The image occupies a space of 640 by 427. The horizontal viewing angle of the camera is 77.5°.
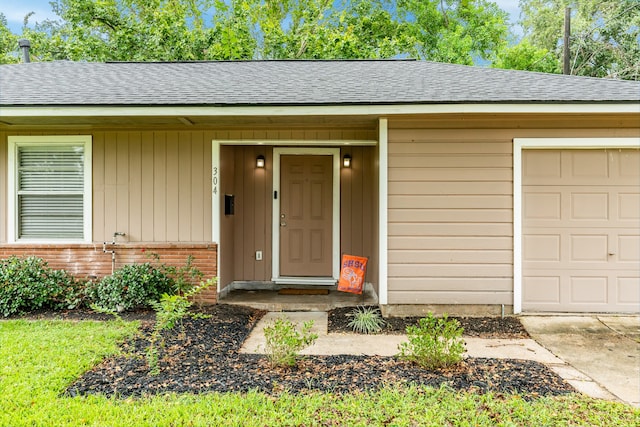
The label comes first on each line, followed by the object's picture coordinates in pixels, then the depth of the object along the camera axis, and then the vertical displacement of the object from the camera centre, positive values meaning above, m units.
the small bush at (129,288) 4.83 -0.93
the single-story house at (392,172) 4.64 +0.52
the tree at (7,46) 13.64 +5.89
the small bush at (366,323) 4.34 -1.22
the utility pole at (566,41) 10.70 +4.72
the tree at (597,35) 14.23 +6.73
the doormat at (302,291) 5.76 -1.15
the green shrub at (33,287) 4.79 -0.92
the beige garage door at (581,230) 4.71 -0.20
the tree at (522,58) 13.95 +5.51
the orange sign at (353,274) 5.56 -0.86
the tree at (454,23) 15.86 +7.87
